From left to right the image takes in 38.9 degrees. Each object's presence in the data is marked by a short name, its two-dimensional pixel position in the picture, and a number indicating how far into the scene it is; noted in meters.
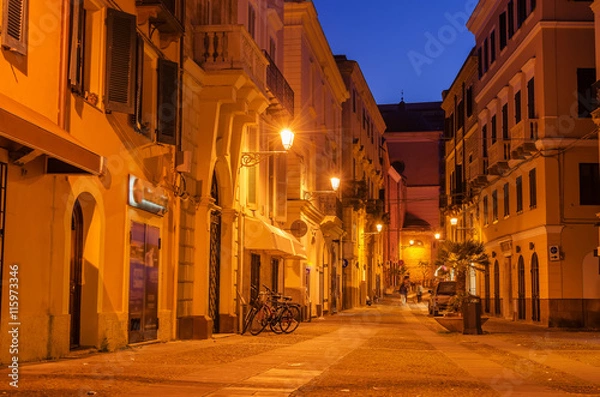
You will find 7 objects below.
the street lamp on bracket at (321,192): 32.94
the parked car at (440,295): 40.00
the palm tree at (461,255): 32.44
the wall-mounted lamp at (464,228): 47.04
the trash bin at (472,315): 23.58
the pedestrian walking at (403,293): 61.62
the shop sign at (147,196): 15.77
